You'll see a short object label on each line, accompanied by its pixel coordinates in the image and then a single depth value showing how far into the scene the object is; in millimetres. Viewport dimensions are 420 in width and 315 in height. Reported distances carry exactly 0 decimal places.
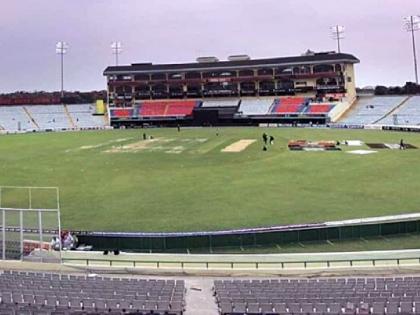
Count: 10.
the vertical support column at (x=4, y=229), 17527
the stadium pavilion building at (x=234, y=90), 96438
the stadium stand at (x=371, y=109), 86750
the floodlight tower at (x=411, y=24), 104131
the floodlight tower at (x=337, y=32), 115438
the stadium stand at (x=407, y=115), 80438
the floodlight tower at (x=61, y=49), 120731
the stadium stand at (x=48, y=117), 98812
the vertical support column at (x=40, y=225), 17656
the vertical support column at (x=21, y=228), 17508
